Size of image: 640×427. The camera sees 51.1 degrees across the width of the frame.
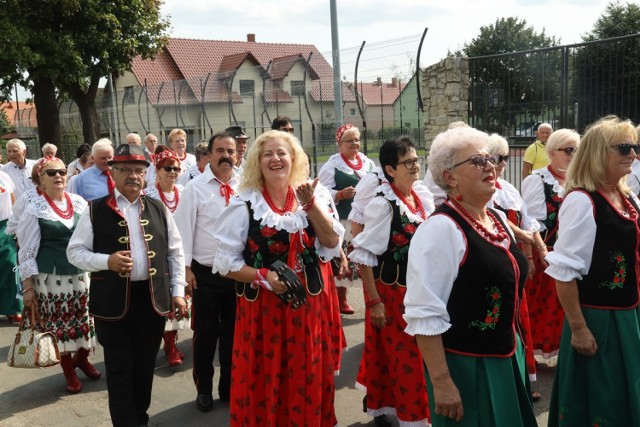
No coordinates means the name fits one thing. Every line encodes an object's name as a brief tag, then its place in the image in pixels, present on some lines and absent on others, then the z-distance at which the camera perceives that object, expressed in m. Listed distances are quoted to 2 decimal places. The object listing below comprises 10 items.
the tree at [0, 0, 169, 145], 23.45
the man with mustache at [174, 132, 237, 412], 5.14
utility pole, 12.12
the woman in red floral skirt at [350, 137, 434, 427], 4.35
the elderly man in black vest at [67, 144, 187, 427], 4.36
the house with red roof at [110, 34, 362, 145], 13.40
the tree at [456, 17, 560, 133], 10.32
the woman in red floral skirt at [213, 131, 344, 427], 3.84
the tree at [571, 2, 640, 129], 9.72
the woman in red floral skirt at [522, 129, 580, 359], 5.34
